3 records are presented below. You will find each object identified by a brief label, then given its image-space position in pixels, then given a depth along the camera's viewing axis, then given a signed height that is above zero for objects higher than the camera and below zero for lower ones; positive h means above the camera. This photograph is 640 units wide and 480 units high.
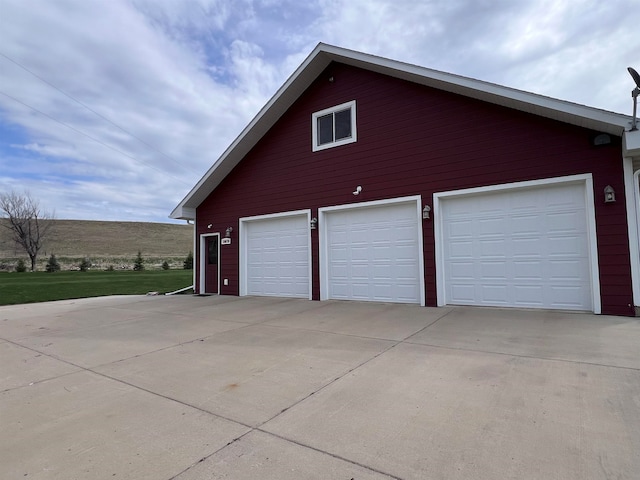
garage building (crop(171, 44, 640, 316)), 5.83 +1.30
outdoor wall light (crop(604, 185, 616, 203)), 5.62 +0.93
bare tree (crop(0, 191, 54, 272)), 29.94 +3.79
